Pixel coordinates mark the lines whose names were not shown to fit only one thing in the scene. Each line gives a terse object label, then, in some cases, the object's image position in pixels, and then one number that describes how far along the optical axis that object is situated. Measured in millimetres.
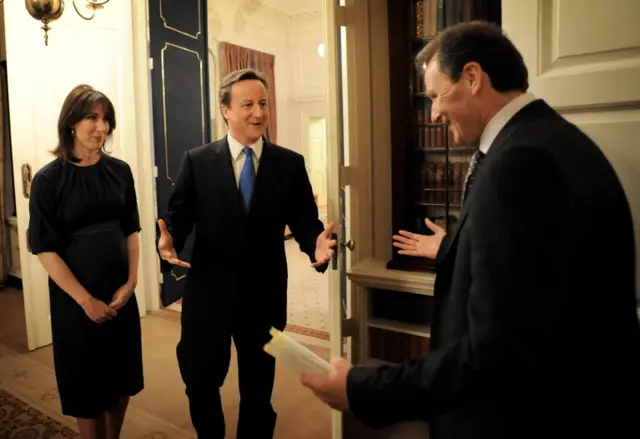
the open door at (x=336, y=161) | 1986
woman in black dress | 1914
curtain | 6469
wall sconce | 2752
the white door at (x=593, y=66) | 1542
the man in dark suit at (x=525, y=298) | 767
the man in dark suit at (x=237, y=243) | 1971
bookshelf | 2295
